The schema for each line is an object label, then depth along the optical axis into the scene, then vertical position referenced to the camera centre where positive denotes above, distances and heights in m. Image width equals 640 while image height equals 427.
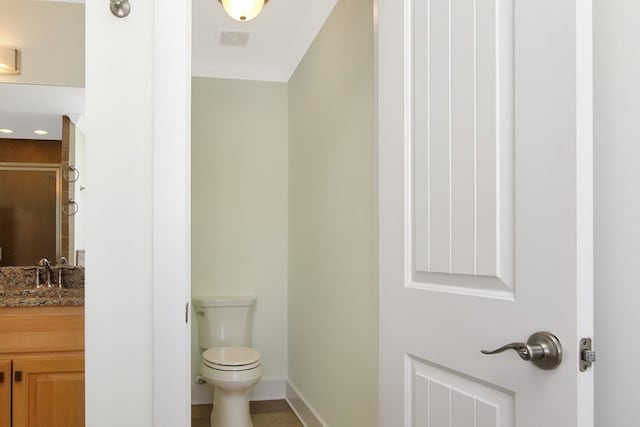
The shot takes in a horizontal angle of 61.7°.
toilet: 3.04 -0.82
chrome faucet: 2.61 -0.23
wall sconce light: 2.45 +0.73
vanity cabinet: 2.01 -0.58
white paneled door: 0.92 +0.02
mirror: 2.50 +0.33
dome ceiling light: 2.28 +0.91
